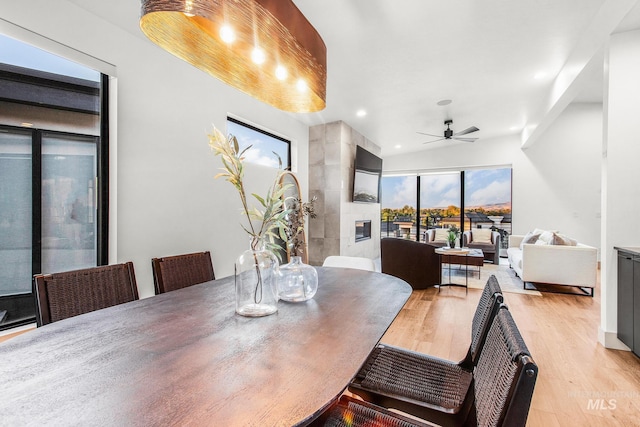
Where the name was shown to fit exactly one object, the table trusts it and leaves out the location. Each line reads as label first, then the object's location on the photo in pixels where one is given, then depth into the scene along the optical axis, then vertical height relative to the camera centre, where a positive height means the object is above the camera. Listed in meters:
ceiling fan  5.54 +1.48
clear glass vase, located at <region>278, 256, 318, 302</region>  1.42 -0.35
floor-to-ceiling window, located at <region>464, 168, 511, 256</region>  7.18 +0.28
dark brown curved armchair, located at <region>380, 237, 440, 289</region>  4.27 -0.73
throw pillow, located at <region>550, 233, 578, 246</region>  4.38 -0.43
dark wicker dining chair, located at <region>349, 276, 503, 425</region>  1.07 -0.69
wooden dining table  0.62 -0.42
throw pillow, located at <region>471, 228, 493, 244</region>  6.55 -0.54
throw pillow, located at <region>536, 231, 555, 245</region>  4.53 -0.41
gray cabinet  2.25 -0.67
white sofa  3.97 -0.73
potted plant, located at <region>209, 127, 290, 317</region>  1.21 -0.22
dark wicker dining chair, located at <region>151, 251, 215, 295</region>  1.70 -0.37
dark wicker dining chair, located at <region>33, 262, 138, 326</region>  1.21 -0.37
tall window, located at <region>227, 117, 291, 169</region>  3.75 +0.96
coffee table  4.45 -0.71
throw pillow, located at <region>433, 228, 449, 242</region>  6.88 -0.56
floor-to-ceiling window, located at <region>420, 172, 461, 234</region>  7.68 +0.30
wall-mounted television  5.65 +0.70
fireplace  6.02 -0.40
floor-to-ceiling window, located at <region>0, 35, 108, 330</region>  1.96 +0.28
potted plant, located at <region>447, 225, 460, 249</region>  5.12 -0.46
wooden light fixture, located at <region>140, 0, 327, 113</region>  0.98 +0.67
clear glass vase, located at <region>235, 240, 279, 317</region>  1.24 -0.30
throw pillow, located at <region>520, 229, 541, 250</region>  5.13 -0.47
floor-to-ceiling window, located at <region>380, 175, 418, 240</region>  8.20 +0.14
